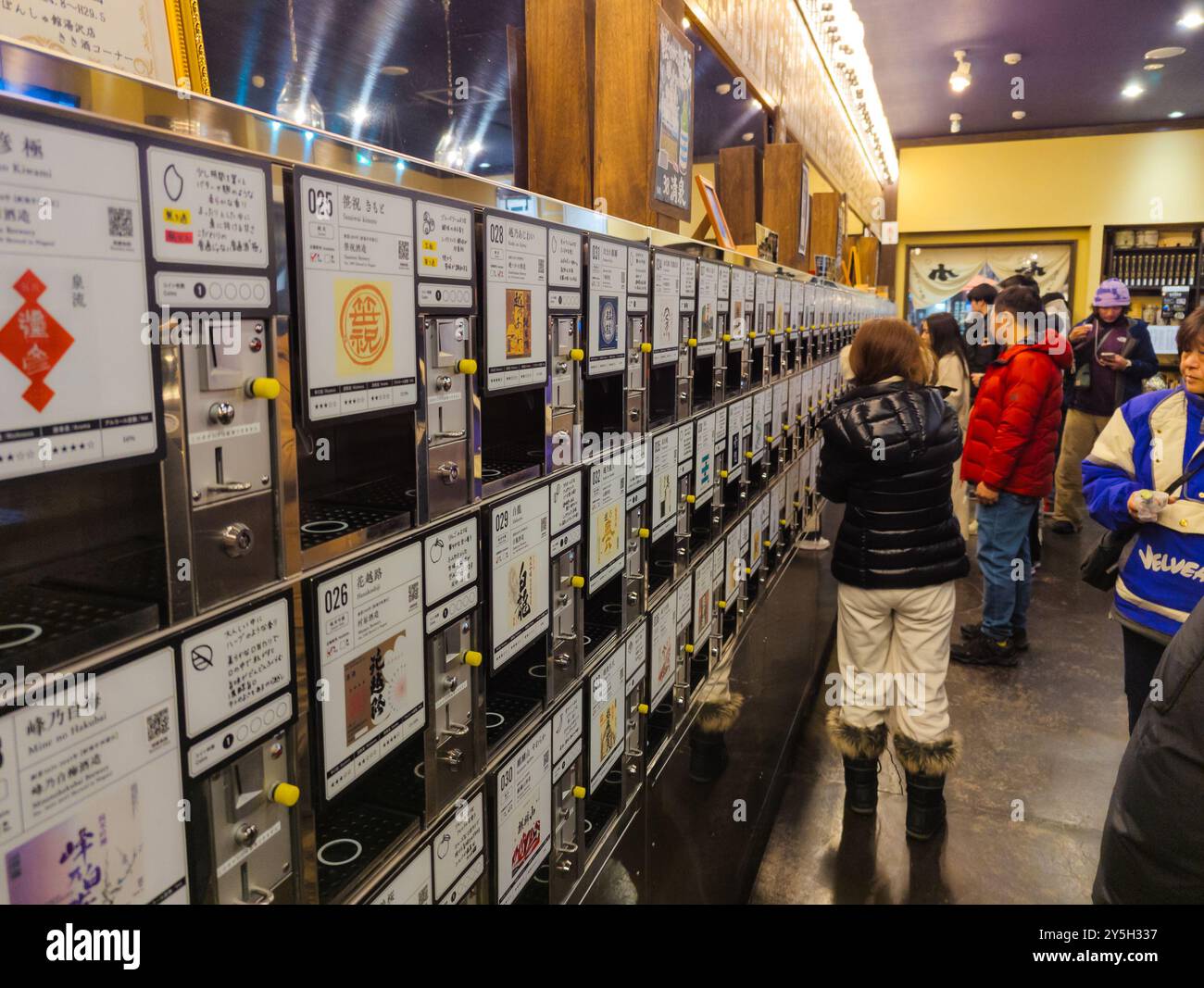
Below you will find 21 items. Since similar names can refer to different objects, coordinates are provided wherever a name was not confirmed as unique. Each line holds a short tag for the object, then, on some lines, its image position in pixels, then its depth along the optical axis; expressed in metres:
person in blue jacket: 2.18
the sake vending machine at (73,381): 0.56
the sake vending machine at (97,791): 0.58
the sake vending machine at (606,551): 1.57
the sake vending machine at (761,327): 2.87
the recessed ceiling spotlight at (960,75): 7.81
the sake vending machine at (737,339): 2.53
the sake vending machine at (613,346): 1.52
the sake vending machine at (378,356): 0.83
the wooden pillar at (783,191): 3.81
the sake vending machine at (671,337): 1.88
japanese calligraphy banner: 11.07
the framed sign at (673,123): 2.03
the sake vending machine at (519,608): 1.23
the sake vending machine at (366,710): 0.87
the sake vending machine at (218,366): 0.68
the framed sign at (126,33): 0.78
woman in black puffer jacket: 2.72
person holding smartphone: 6.25
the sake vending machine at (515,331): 1.14
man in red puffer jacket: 3.91
